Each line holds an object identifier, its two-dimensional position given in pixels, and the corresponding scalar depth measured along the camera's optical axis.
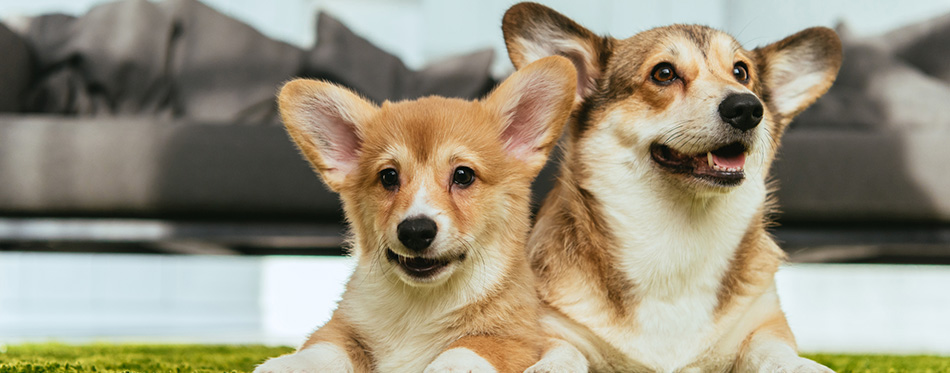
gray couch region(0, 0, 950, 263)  2.36
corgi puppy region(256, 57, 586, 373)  1.06
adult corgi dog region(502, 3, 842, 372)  1.20
